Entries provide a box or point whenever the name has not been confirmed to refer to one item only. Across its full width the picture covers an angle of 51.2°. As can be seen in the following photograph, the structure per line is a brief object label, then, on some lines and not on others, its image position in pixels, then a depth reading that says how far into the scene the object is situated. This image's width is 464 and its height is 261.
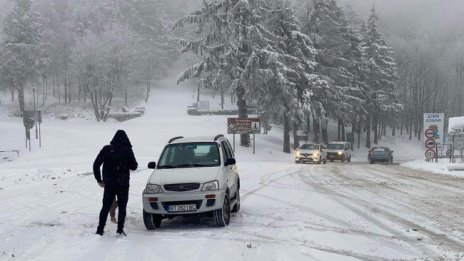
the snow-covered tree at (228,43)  38.09
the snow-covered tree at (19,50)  68.56
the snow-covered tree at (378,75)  66.19
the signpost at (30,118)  38.68
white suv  9.74
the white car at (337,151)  41.56
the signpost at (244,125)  37.41
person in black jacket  9.34
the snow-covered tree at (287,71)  40.97
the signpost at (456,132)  30.77
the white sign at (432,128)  33.38
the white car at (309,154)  35.97
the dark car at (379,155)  40.00
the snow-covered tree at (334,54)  53.03
